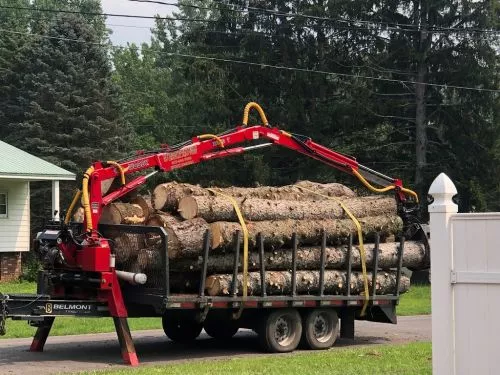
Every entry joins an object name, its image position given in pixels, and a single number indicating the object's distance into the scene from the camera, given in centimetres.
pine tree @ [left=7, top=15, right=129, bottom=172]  4688
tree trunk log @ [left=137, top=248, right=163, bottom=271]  1424
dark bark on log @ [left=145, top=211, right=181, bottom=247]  1425
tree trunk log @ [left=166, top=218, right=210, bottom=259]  1428
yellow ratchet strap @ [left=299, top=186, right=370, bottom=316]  1656
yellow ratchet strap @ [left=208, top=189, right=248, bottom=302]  1492
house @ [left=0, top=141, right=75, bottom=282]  3152
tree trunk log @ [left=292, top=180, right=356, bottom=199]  1761
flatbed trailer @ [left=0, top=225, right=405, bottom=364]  1398
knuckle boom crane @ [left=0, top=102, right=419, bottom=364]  1395
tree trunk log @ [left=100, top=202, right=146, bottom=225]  1517
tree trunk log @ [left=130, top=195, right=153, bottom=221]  1533
